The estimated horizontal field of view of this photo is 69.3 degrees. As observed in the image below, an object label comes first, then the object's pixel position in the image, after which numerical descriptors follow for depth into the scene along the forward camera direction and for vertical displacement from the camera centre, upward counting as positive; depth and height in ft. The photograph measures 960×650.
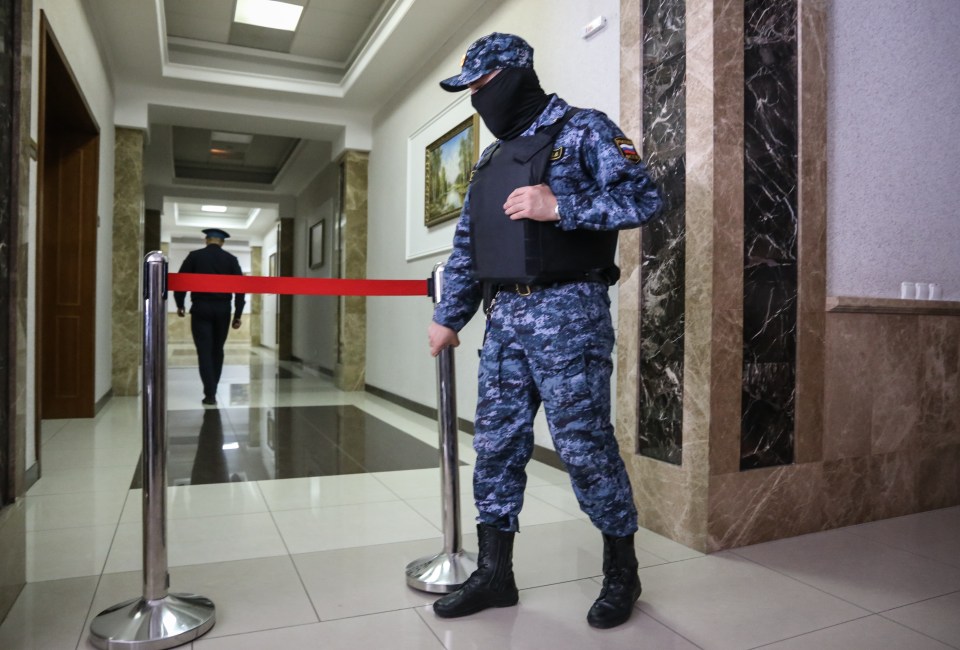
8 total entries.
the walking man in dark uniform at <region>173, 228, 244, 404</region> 19.85 -0.03
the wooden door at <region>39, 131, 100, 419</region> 16.93 +0.87
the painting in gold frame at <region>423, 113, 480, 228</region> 15.96 +3.60
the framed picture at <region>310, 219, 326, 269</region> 32.45 +3.35
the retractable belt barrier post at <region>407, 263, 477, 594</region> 6.94 -1.62
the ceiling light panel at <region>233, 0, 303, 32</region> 18.16 +8.04
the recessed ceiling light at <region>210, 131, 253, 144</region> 30.37 +7.82
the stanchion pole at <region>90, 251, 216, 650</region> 5.52 -1.76
